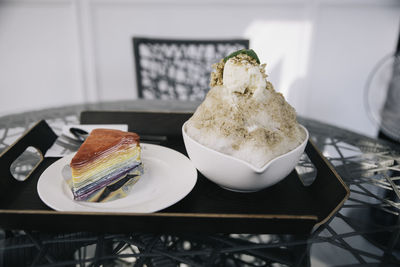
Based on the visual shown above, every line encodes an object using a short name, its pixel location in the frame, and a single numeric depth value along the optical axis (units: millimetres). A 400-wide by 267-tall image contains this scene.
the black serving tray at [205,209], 409
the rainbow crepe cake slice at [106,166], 478
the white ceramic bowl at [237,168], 443
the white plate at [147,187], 430
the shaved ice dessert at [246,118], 458
